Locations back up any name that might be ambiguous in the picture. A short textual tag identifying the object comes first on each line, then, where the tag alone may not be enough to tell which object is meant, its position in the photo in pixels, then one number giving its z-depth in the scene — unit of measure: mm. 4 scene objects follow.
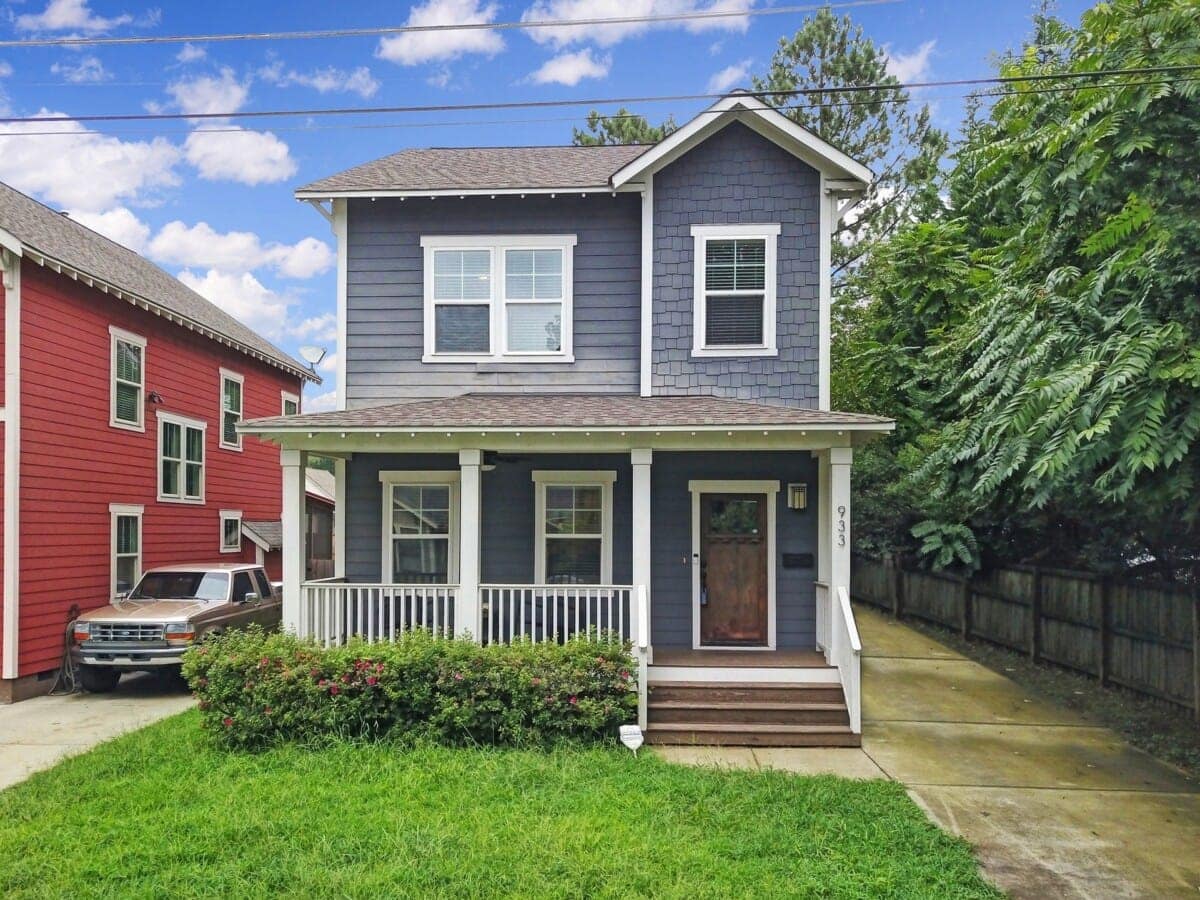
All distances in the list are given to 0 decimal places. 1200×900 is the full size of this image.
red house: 10250
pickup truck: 10234
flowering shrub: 7426
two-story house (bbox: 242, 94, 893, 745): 9695
